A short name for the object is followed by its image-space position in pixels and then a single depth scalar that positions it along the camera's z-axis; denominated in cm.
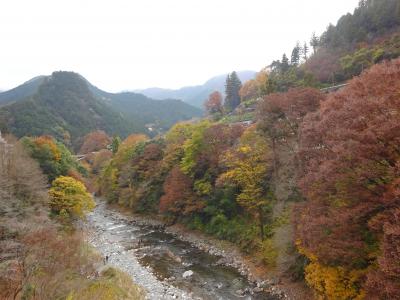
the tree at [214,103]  7388
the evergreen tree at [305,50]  7729
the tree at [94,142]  9508
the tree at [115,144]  6618
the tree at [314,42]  7054
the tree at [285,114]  2156
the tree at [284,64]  5933
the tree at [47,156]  3284
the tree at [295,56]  7175
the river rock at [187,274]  2122
